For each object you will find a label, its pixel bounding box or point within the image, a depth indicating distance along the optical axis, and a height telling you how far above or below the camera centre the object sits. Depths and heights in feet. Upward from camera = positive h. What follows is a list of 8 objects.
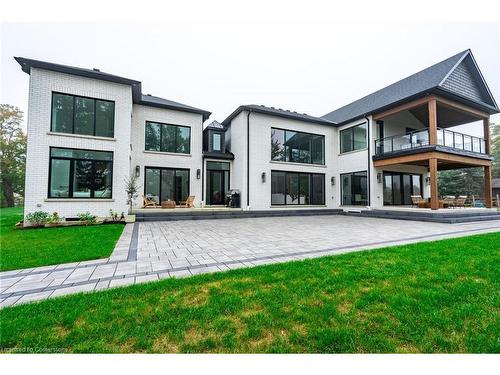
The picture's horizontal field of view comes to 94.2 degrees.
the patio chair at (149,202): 40.98 -1.11
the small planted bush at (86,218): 30.53 -3.01
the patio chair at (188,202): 42.88 -1.21
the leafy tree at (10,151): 77.30 +14.97
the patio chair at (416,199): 45.00 -0.55
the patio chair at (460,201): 45.92 -0.85
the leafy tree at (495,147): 100.12 +21.74
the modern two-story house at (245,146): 31.83 +9.14
